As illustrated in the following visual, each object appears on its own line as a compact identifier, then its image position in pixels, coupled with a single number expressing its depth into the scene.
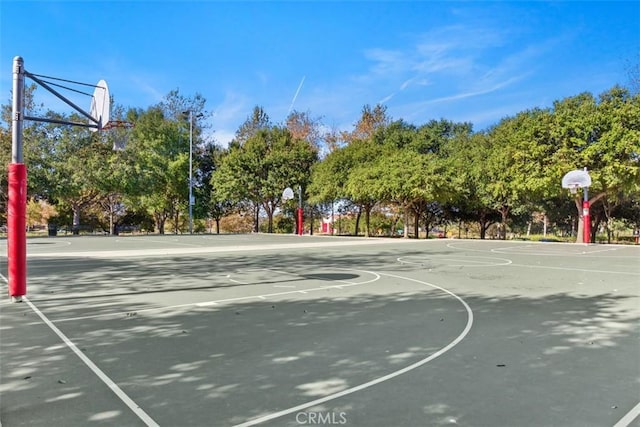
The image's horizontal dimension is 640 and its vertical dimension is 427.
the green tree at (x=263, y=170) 37.56
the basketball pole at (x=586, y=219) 24.02
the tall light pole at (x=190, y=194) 34.96
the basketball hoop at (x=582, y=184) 23.14
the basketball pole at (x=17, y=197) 6.64
